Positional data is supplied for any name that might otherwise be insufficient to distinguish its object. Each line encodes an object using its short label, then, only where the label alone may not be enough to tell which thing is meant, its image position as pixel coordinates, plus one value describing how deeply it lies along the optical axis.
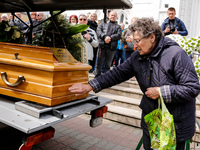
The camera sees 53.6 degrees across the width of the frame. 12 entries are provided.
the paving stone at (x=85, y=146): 3.05
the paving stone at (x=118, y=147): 3.11
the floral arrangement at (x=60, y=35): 2.09
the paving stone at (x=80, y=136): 3.37
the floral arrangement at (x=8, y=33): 2.39
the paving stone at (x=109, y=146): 3.11
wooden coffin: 1.64
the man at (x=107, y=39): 5.11
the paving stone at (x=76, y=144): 3.08
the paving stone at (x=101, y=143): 3.18
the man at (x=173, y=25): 5.12
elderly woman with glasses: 1.61
